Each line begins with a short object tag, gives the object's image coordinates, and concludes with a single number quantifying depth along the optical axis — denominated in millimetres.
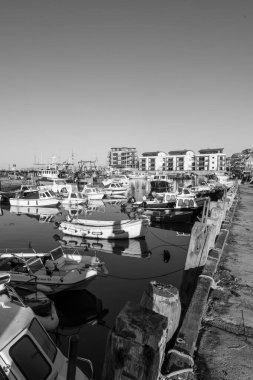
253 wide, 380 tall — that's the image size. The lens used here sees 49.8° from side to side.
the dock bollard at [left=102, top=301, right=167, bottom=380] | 2887
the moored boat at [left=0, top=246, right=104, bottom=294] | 12844
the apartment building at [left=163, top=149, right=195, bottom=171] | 140000
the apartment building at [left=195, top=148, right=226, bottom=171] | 131750
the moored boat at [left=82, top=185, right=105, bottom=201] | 48444
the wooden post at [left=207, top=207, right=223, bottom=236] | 10516
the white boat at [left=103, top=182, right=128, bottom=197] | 52812
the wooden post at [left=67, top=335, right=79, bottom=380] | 3742
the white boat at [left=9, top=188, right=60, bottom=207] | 44344
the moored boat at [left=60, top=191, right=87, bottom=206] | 43009
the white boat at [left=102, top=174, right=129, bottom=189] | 68250
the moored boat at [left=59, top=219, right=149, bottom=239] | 25094
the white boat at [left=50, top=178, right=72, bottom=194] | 57219
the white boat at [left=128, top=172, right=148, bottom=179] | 83538
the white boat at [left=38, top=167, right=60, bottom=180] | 81000
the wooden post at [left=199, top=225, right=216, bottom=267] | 8414
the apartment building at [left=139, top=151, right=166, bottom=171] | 143875
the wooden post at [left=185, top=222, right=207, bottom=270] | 8500
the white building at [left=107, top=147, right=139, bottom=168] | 165625
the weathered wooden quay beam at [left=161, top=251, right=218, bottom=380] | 3887
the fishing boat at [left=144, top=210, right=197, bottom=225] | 32125
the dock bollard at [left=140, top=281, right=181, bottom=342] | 5031
